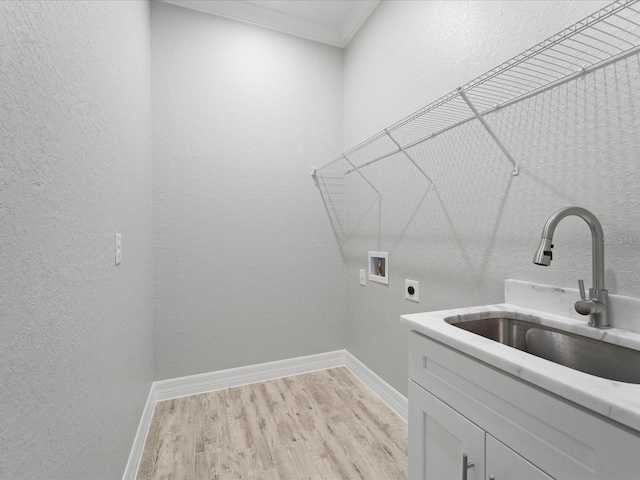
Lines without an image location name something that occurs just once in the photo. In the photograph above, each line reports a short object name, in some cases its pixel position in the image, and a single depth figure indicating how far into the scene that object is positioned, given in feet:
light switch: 3.97
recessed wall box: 6.63
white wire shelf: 2.90
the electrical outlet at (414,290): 5.68
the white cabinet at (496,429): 1.84
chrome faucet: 2.80
